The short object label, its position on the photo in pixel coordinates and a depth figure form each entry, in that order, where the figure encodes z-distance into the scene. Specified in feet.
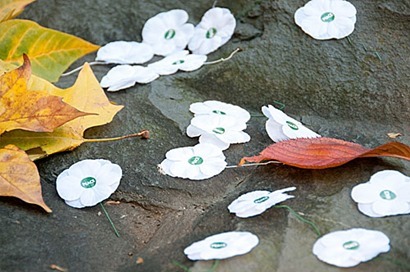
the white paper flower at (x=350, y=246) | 4.33
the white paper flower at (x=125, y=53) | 5.34
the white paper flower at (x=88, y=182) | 4.69
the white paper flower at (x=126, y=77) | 5.13
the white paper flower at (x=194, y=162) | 4.75
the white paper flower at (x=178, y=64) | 5.20
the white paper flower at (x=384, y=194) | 4.47
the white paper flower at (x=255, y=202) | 4.52
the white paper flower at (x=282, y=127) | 4.79
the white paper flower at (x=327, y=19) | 5.05
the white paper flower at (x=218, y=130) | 4.85
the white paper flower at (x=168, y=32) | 5.38
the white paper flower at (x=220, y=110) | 4.95
